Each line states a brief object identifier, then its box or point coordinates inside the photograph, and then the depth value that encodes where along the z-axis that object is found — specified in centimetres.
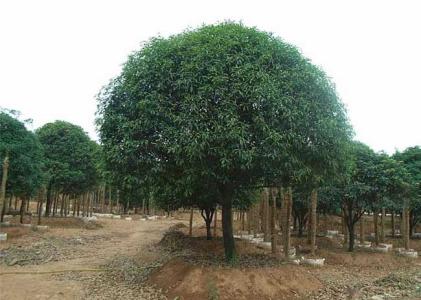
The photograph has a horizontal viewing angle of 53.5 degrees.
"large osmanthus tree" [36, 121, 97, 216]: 2908
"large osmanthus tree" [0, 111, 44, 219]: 2108
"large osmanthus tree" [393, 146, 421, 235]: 2531
